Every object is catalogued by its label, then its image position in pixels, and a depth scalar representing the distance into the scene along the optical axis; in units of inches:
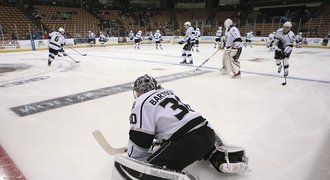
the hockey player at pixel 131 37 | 780.1
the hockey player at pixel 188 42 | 321.4
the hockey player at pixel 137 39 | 616.6
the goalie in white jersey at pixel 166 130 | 64.5
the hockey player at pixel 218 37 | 630.2
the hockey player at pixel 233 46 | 232.5
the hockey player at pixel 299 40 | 614.9
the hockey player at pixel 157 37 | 615.8
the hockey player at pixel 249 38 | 669.9
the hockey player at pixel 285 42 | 210.2
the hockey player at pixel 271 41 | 543.0
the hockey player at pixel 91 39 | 694.5
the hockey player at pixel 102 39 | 683.7
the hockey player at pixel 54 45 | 317.7
